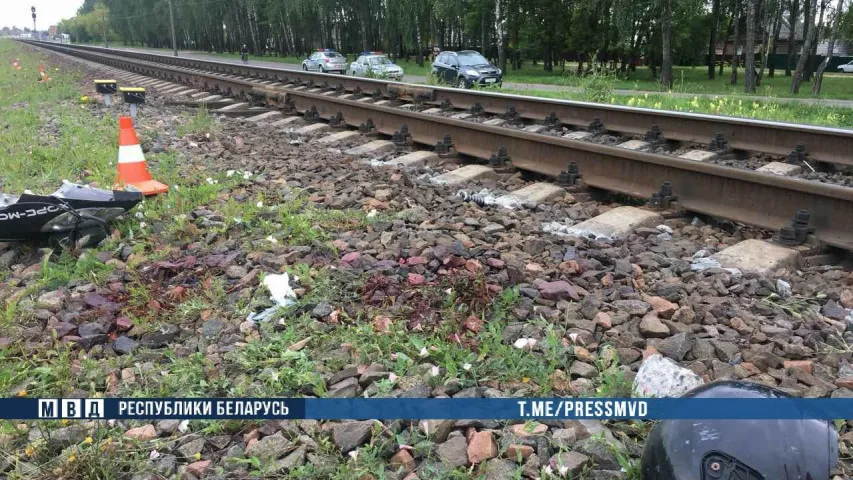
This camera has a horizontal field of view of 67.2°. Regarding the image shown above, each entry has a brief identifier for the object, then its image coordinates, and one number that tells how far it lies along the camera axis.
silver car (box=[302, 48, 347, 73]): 34.19
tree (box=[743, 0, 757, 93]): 23.55
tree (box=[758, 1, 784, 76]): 39.62
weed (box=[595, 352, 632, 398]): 2.78
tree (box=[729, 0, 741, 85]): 33.04
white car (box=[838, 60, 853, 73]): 50.96
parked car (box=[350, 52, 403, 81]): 25.95
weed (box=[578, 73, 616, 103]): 12.83
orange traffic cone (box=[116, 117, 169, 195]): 6.21
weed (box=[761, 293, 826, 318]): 3.52
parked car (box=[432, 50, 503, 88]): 21.48
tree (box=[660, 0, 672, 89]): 28.03
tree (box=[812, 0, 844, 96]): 22.09
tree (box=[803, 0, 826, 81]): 35.82
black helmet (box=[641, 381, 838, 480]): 1.77
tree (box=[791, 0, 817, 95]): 23.56
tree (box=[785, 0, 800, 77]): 36.24
